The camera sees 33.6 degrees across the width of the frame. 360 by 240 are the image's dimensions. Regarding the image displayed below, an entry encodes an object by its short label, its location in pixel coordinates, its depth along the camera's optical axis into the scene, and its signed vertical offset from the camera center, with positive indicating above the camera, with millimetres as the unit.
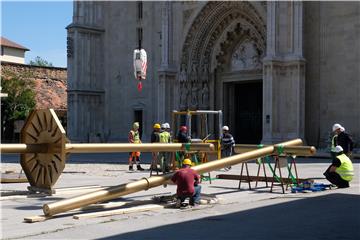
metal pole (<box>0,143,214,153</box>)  12312 -517
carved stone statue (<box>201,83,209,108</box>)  39250 +1827
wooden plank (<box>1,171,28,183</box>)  16766 -1608
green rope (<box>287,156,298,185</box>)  15219 -1434
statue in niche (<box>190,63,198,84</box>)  39344 +3285
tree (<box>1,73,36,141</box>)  56312 +1951
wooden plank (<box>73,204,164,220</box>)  10289 -1595
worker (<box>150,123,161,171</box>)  20481 -437
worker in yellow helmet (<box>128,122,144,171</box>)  21822 -1076
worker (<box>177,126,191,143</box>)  20328 -453
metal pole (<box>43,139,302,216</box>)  10141 -1196
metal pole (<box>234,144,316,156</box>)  13852 -618
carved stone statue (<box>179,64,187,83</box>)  39281 +3213
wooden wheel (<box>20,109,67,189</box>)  12599 -539
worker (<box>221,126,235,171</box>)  22578 -769
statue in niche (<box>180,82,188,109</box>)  39344 +2028
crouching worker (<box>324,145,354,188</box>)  15344 -1233
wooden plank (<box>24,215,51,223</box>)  9883 -1590
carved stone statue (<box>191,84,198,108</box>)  39250 +1829
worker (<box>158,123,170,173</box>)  19630 -1067
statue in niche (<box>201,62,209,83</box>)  39406 +3220
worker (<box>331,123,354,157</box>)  16562 -443
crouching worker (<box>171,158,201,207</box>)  11688 -1183
